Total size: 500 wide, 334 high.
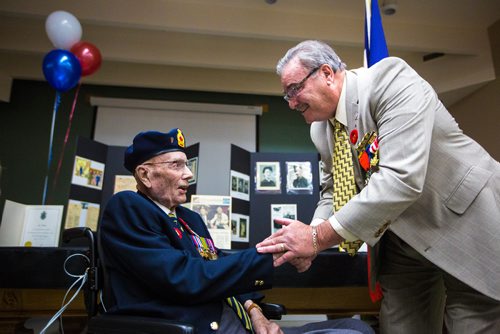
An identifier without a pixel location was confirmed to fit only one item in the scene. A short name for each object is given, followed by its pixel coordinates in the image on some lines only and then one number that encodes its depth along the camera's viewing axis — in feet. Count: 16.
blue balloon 11.00
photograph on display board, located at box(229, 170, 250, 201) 9.32
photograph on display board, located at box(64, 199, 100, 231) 8.47
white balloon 10.96
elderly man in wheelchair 3.74
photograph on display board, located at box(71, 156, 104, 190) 8.40
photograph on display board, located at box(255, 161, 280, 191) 9.56
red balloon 11.73
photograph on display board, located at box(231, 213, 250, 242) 9.28
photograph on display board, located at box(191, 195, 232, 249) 7.93
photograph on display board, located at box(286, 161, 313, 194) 9.55
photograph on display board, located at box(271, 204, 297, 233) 9.41
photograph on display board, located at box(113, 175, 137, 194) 9.02
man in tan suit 3.73
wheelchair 3.14
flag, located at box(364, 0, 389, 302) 6.90
